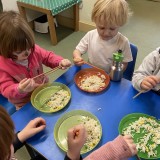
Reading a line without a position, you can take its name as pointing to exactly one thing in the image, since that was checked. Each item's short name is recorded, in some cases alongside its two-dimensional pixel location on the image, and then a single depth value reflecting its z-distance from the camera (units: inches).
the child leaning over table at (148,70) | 41.3
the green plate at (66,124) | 32.7
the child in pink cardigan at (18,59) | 39.8
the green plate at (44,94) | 38.9
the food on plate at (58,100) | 38.9
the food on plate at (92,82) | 42.4
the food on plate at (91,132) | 32.4
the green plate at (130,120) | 33.6
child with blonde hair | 46.3
